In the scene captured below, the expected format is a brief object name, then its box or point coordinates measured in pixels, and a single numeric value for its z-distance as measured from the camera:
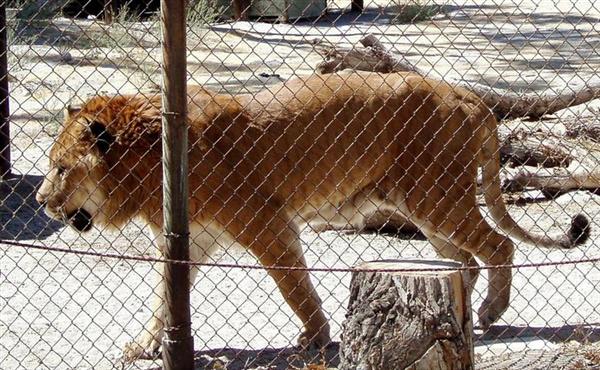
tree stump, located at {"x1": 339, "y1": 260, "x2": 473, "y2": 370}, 8.37
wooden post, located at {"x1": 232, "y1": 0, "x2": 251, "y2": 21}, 30.12
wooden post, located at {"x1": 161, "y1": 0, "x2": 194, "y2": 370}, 9.31
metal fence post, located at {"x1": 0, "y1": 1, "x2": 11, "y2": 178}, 16.90
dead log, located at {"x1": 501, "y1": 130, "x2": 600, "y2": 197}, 17.16
